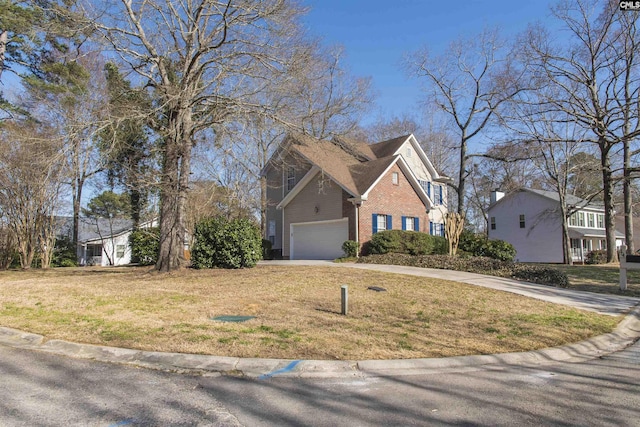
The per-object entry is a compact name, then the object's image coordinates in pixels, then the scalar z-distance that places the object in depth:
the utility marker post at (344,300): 8.05
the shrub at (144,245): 21.03
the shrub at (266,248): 25.70
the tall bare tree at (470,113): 29.67
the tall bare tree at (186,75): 13.56
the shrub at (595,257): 34.75
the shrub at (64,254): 24.20
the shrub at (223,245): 15.39
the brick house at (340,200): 22.67
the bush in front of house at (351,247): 21.47
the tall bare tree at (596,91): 22.38
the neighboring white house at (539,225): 38.00
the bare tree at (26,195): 18.52
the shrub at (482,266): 13.91
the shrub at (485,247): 20.66
